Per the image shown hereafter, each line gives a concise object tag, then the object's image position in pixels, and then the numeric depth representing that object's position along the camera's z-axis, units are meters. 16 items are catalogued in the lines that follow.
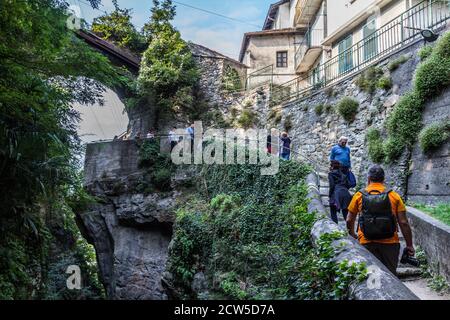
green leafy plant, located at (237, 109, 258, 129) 19.80
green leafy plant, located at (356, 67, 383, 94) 12.05
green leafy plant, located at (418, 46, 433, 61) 9.77
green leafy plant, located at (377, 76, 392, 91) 11.32
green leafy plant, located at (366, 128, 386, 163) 10.60
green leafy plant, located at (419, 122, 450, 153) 8.56
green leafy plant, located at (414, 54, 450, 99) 8.84
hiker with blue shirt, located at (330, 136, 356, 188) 7.18
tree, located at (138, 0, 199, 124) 20.17
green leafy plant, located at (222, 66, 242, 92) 22.05
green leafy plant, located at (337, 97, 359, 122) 12.86
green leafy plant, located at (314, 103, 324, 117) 14.92
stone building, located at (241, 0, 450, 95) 12.68
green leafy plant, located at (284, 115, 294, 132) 17.18
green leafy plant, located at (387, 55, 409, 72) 10.88
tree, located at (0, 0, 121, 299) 6.29
